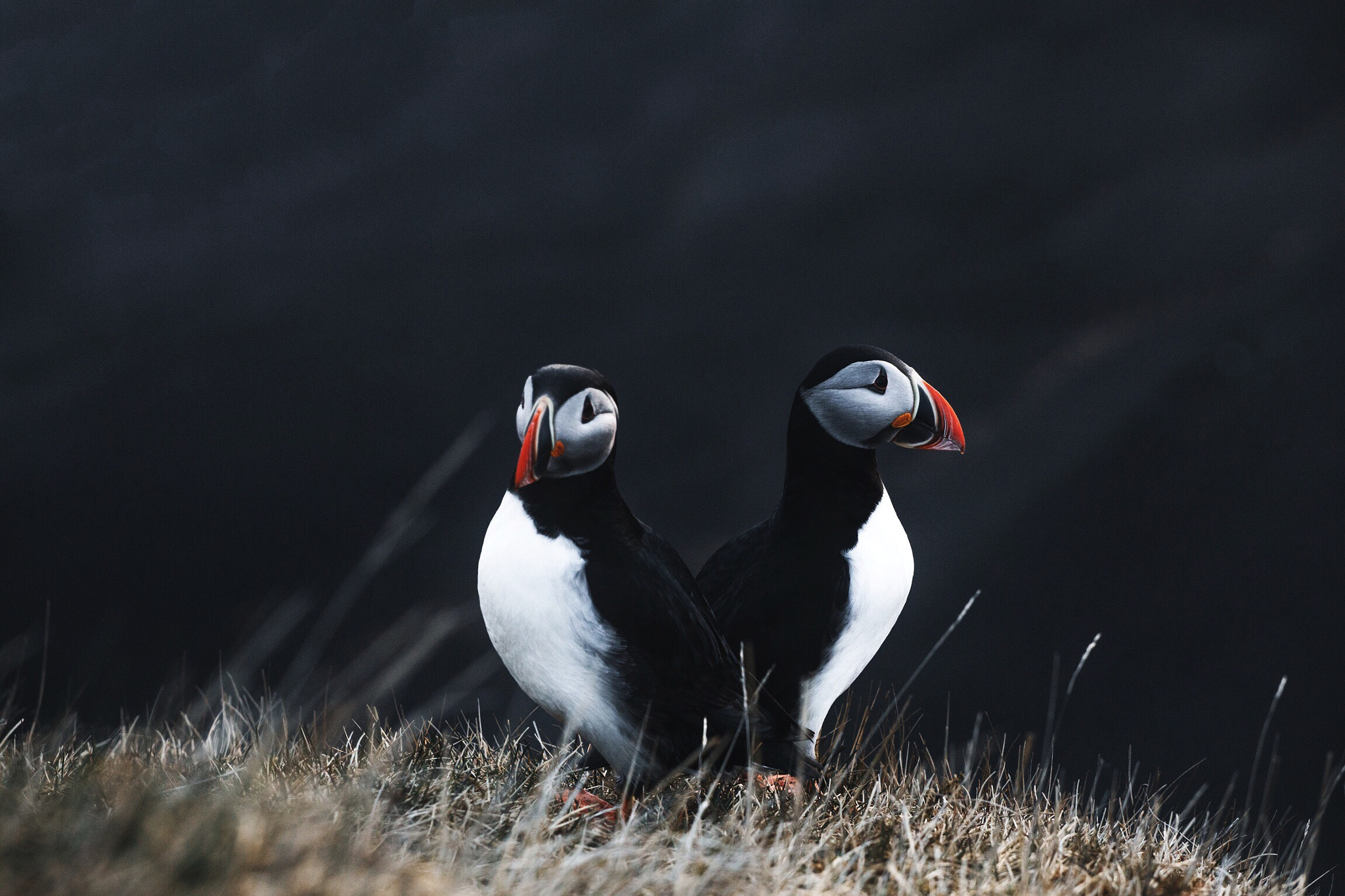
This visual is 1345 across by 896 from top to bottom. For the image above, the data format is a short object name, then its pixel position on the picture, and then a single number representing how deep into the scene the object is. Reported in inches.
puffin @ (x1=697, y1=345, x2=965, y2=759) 303.3
